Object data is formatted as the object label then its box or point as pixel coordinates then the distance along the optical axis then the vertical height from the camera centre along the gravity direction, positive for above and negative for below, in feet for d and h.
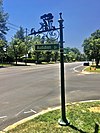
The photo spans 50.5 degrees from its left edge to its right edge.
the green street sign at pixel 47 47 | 9.18 +1.29
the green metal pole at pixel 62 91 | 9.13 -2.62
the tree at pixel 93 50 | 64.44 +6.81
